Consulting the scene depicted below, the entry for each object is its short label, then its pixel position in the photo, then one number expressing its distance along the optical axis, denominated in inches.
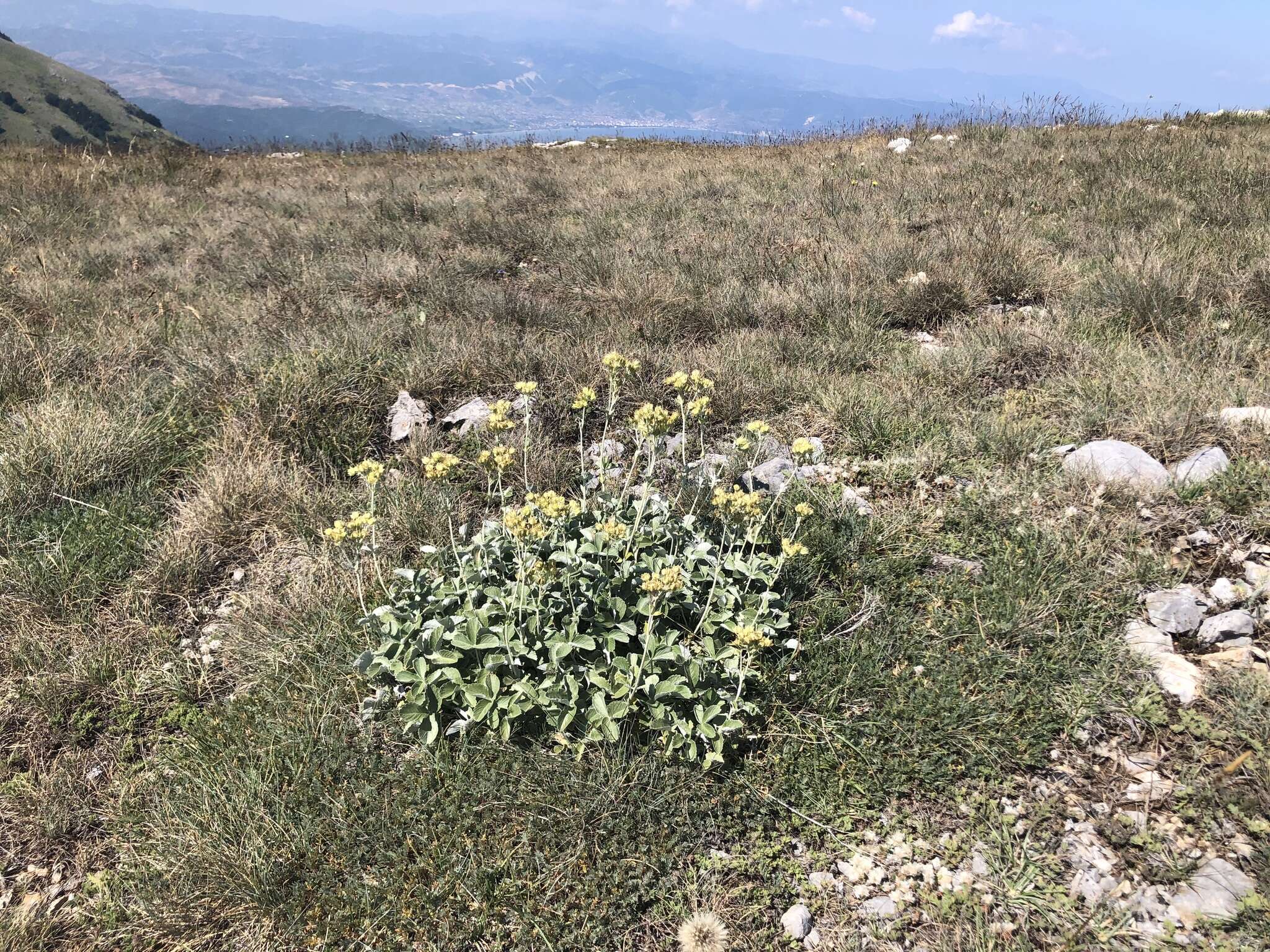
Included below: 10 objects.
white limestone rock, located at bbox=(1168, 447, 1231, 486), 121.4
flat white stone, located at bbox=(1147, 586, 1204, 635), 99.4
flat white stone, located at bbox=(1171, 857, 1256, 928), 68.4
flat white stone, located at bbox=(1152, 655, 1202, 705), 89.8
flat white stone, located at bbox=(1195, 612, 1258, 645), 96.7
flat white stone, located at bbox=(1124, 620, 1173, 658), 96.5
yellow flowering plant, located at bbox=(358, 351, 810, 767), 86.7
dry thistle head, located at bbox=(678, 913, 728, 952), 70.2
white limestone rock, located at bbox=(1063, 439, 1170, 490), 123.1
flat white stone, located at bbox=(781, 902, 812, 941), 73.1
